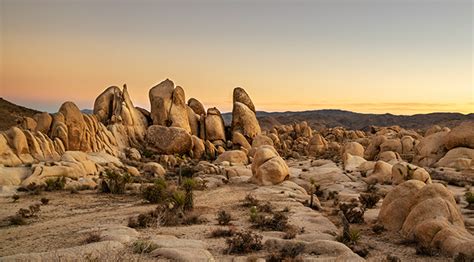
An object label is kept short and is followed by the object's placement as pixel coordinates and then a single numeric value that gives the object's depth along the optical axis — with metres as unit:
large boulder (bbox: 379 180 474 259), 13.37
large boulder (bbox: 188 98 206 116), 58.34
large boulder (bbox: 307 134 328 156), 62.19
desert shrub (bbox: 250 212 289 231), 16.82
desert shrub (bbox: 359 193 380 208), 22.19
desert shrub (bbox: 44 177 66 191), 25.61
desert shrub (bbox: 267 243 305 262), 12.16
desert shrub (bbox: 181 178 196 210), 20.50
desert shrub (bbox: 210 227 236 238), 15.17
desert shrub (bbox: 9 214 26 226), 17.45
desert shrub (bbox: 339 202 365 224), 18.84
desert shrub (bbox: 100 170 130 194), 26.33
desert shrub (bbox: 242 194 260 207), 22.09
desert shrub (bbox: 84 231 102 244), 13.14
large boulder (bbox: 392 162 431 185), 26.94
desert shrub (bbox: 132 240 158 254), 11.85
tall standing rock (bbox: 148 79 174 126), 51.12
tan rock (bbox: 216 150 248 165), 42.41
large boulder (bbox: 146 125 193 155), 46.62
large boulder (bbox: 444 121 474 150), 37.22
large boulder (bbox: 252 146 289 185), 29.62
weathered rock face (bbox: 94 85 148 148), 46.19
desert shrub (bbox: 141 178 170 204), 22.62
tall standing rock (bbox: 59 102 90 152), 35.91
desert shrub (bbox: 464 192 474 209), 21.02
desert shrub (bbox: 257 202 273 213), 20.39
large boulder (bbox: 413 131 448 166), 39.88
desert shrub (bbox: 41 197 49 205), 22.02
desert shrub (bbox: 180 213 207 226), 17.47
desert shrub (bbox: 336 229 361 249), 14.74
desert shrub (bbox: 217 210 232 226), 17.72
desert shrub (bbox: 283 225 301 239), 14.84
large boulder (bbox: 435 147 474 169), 35.16
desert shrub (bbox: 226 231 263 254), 13.18
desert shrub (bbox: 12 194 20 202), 22.59
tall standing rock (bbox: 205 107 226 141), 52.94
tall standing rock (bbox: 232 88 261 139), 54.47
